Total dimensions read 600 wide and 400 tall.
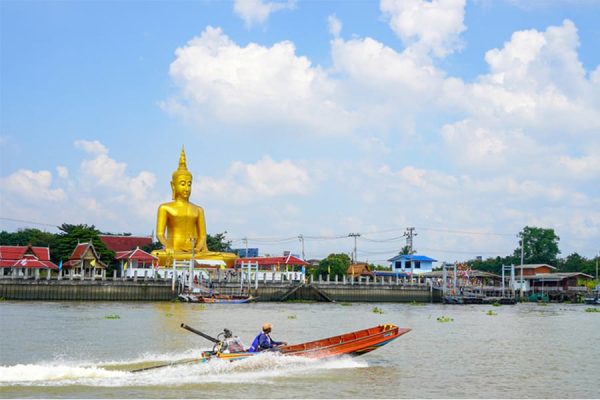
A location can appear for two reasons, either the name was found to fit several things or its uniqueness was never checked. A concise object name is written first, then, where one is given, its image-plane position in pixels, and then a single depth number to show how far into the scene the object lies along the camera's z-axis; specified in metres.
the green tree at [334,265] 94.94
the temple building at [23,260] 69.50
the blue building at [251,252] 143.79
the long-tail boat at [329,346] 19.06
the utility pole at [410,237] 100.59
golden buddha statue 69.25
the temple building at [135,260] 77.81
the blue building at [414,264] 98.38
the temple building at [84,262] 74.00
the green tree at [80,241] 78.94
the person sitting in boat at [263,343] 19.47
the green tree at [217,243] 100.50
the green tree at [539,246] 107.06
